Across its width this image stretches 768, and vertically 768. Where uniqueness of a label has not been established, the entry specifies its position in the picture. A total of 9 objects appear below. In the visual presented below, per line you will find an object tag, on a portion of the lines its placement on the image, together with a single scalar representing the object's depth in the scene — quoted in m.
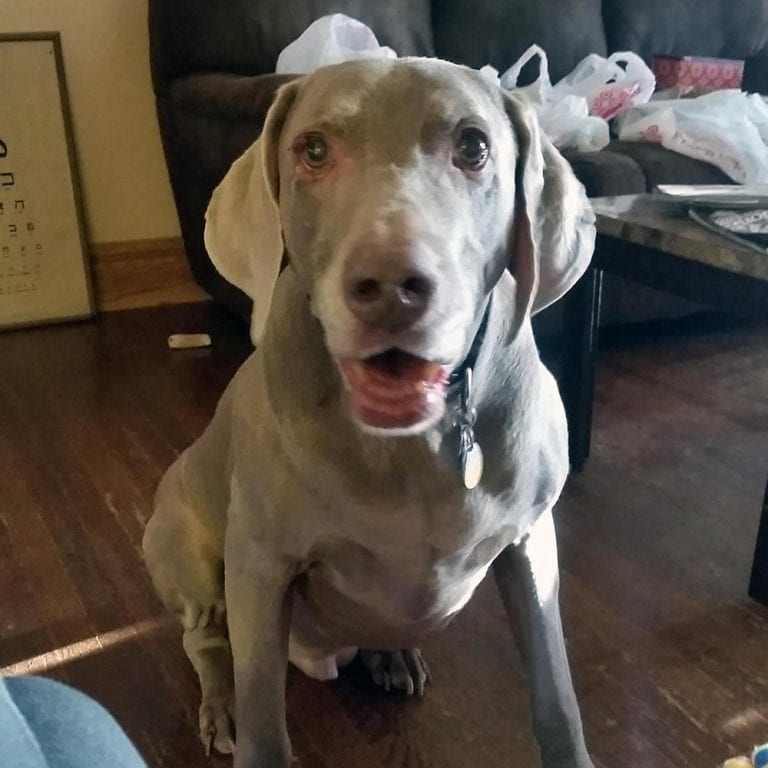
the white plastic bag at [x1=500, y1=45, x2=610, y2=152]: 2.59
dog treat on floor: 2.84
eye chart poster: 2.92
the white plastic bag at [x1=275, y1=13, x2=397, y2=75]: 2.54
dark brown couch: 2.52
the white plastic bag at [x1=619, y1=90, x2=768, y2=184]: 2.52
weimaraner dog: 0.92
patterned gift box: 3.14
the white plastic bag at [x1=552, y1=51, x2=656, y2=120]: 2.88
